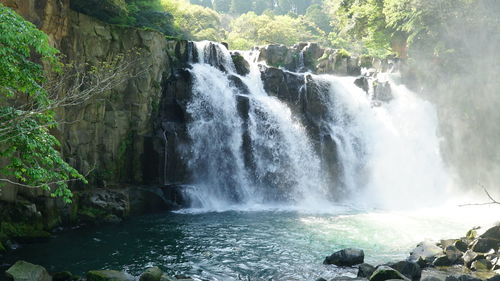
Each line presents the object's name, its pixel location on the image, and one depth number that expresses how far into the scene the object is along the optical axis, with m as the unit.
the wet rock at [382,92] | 30.14
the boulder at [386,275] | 10.23
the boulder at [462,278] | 9.73
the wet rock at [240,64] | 28.11
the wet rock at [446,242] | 13.50
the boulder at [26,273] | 10.00
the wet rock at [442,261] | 12.16
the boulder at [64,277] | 10.91
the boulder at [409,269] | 11.06
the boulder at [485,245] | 12.69
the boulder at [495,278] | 9.74
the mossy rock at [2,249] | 12.95
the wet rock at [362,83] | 30.41
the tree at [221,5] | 89.44
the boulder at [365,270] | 11.10
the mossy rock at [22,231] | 13.99
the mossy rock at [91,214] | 17.69
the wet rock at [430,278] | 9.99
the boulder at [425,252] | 12.30
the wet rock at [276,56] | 34.06
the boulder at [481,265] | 11.68
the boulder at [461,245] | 13.16
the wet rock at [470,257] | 12.12
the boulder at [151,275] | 10.38
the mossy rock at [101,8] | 20.80
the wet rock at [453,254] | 12.33
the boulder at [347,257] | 12.39
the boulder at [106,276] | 10.31
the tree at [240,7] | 88.38
